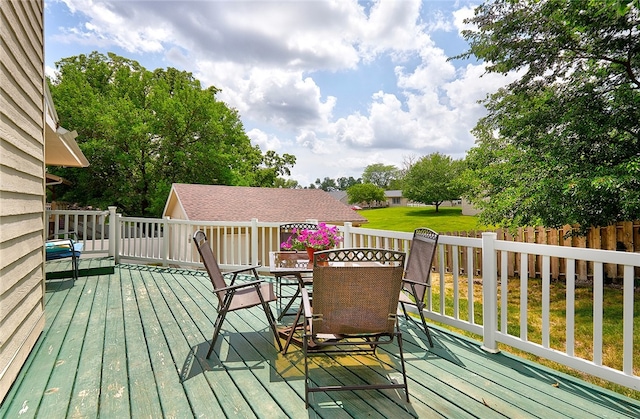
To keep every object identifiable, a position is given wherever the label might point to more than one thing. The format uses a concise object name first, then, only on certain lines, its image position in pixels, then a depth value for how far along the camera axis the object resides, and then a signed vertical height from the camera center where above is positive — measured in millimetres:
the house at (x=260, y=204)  13609 +260
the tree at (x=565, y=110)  6070 +2062
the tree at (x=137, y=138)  18875 +4384
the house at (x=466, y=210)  34906 -40
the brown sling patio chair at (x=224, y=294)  2809 -796
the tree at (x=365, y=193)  52969 +2727
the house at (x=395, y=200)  62122 +1887
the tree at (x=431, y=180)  35406 +3288
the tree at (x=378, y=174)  76444 +8472
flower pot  3328 -428
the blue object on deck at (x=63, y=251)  5379 -671
